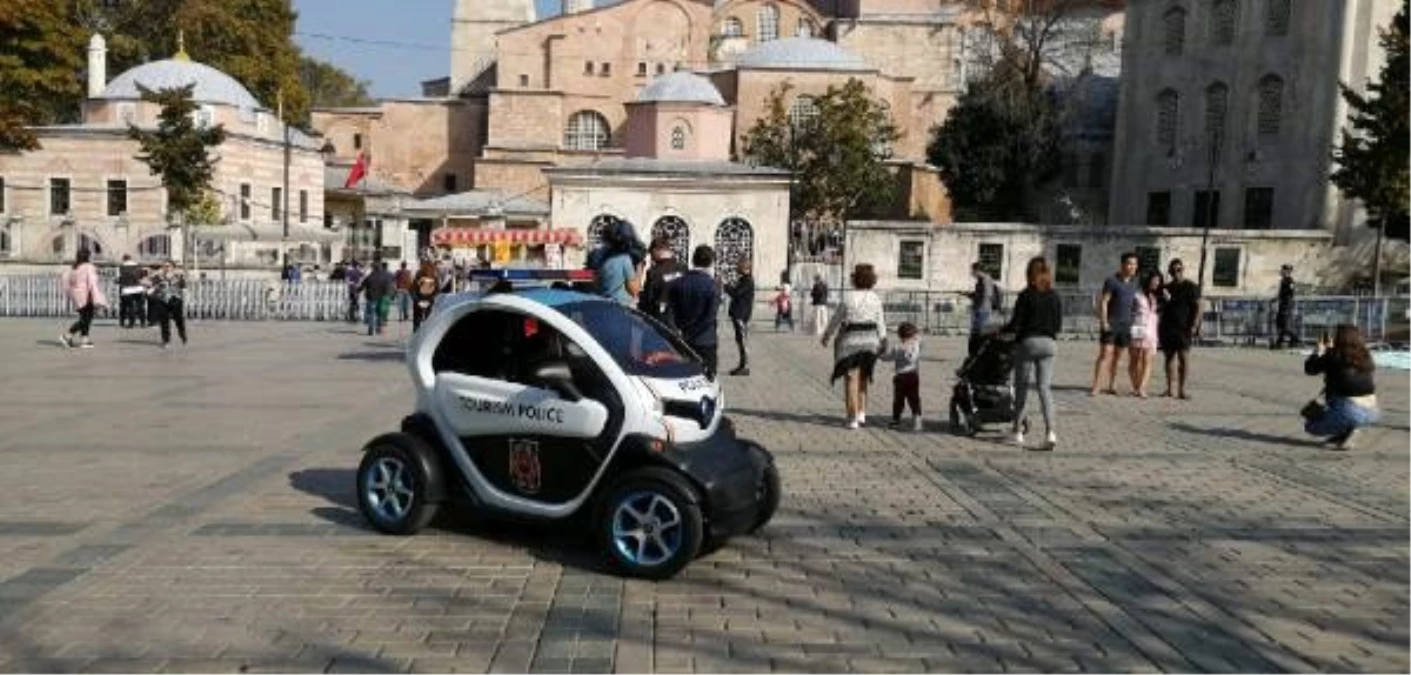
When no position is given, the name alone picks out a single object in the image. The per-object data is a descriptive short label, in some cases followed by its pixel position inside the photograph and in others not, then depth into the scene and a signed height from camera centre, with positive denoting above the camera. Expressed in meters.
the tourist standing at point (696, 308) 11.89 -0.56
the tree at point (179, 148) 36.62 +2.54
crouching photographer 11.38 -1.04
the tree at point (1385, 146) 36.19 +4.48
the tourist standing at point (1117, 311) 15.47 -0.50
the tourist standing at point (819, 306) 26.52 -1.06
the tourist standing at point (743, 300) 18.20 -0.70
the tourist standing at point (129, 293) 24.33 -1.39
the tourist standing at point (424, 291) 18.92 -0.83
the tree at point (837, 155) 51.75 +4.79
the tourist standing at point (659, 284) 11.98 -0.33
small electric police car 6.48 -1.11
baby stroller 11.48 -1.16
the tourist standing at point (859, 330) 11.55 -0.68
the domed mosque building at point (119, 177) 50.91 +2.20
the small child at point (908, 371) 11.95 -1.10
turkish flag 50.12 +2.78
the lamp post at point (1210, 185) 39.03 +3.16
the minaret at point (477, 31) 78.62 +14.34
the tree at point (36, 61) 43.47 +6.94
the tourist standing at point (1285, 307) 25.06 -0.54
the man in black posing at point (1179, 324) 15.44 -0.62
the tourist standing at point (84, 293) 19.34 -1.16
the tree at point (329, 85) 96.75 +12.86
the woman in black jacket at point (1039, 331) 10.88 -0.57
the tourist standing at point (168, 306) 20.11 -1.35
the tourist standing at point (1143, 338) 15.41 -0.83
